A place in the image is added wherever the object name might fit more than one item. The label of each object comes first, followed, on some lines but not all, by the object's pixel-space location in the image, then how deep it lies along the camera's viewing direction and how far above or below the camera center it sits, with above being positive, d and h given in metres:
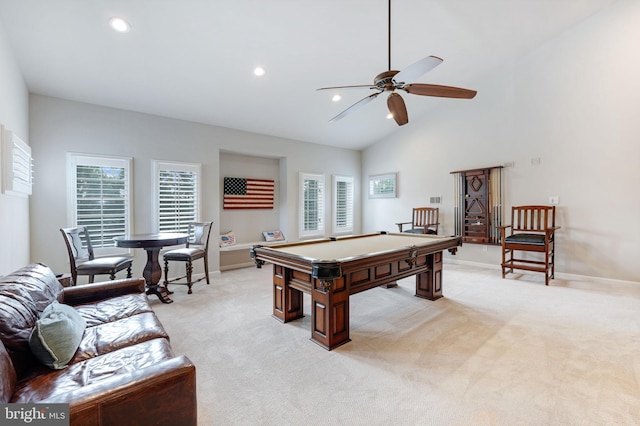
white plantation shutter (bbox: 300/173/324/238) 6.65 +0.17
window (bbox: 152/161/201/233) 4.67 +0.30
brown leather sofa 1.06 -0.75
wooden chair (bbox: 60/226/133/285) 3.39 -0.61
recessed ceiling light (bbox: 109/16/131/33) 2.92 +1.96
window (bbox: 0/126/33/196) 2.61 +0.49
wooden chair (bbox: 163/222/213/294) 4.18 -0.58
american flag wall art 5.78 +0.41
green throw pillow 1.45 -0.67
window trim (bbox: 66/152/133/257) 3.97 +0.47
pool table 2.54 -0.63
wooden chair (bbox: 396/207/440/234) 6.04 -0.20
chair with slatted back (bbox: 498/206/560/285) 4.46 -0.41
